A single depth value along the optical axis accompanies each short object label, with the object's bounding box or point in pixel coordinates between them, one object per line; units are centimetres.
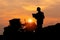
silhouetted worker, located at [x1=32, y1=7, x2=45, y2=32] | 2147
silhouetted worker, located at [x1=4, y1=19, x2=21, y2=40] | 2064
